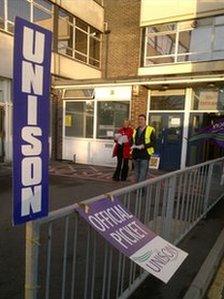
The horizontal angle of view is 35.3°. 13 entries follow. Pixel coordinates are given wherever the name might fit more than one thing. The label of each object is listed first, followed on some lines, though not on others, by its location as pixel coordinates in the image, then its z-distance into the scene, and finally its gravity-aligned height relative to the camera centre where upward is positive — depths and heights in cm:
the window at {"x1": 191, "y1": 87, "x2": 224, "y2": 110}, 1298 +73
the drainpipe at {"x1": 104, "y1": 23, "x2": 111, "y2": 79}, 1878 +377
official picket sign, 267 -100
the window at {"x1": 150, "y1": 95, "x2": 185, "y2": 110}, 1391 +57
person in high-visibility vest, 829 -74
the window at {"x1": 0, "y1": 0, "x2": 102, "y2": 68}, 1373 +389
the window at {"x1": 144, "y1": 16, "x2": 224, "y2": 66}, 1484 +338
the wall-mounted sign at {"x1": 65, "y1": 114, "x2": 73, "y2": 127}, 1575 -35
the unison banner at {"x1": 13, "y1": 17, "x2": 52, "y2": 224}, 198 -4
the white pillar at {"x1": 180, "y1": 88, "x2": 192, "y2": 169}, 1361 -33
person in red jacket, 1034 -107
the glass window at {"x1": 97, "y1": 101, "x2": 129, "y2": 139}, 1442 -10
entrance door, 1385 -85
